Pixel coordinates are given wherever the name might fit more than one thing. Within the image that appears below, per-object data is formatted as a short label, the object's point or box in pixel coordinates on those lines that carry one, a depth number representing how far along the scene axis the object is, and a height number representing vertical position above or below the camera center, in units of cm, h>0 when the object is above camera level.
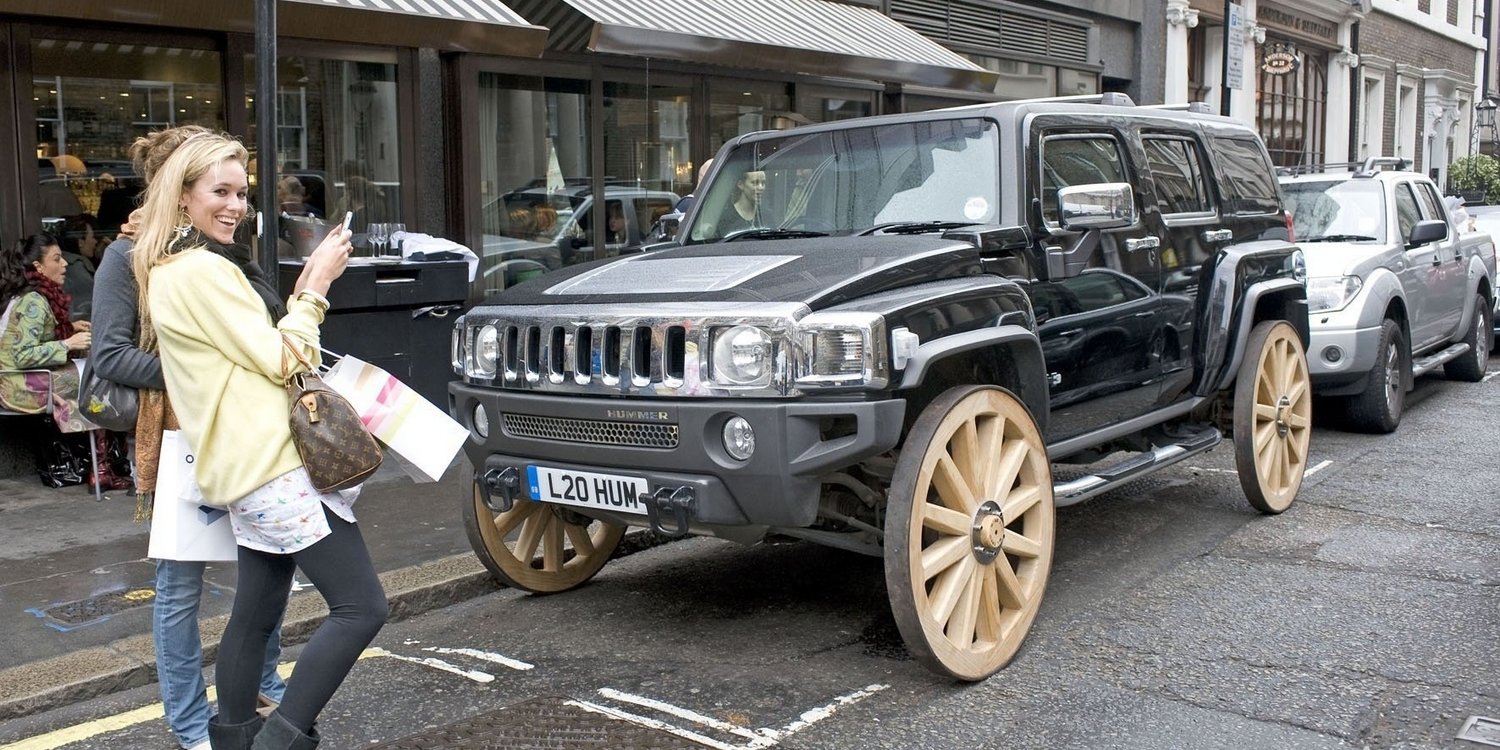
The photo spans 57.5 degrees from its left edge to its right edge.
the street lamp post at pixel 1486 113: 2873 +255
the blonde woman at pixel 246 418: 330 -44
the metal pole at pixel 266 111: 511 +47
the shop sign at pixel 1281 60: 2128 +263
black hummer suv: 417 -44
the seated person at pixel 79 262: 782 -14
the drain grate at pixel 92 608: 521 -145
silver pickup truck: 877 -41
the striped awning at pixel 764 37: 936 +149
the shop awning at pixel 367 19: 713 +121
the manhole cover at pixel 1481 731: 396 -147
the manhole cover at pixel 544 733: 401 -149
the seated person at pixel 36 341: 726 -55
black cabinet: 810 -49
